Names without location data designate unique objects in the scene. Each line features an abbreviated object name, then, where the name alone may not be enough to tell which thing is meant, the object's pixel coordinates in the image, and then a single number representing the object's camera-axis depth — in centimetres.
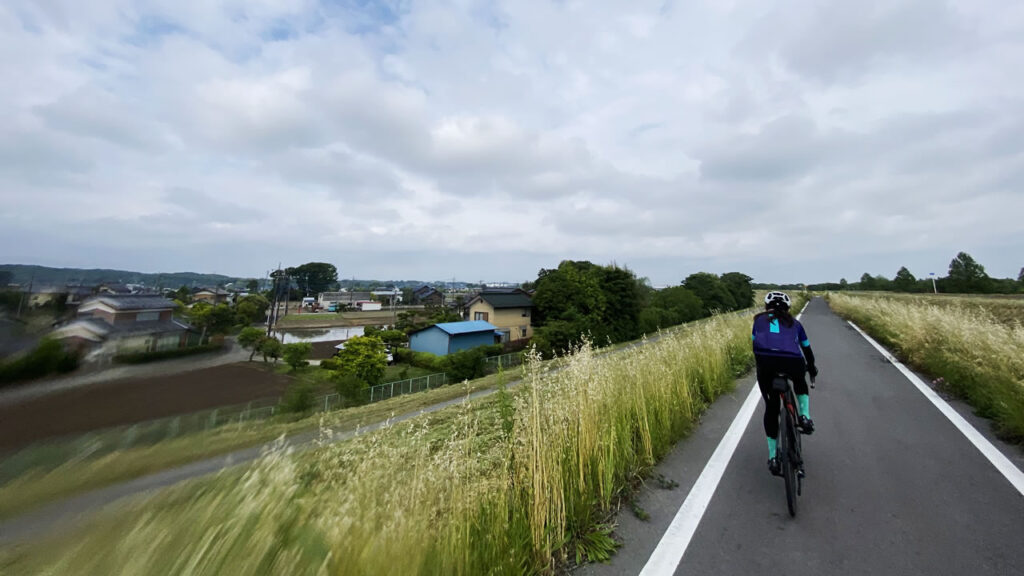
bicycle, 274
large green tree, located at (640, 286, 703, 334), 3322
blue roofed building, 3077
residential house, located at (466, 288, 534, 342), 3641
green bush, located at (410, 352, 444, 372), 2661
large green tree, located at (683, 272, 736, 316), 5297
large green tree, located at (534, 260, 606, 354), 2608
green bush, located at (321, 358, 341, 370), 2114
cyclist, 338
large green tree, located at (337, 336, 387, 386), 2000
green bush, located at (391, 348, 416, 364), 3095
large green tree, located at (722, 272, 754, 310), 6526
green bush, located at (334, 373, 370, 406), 1702
